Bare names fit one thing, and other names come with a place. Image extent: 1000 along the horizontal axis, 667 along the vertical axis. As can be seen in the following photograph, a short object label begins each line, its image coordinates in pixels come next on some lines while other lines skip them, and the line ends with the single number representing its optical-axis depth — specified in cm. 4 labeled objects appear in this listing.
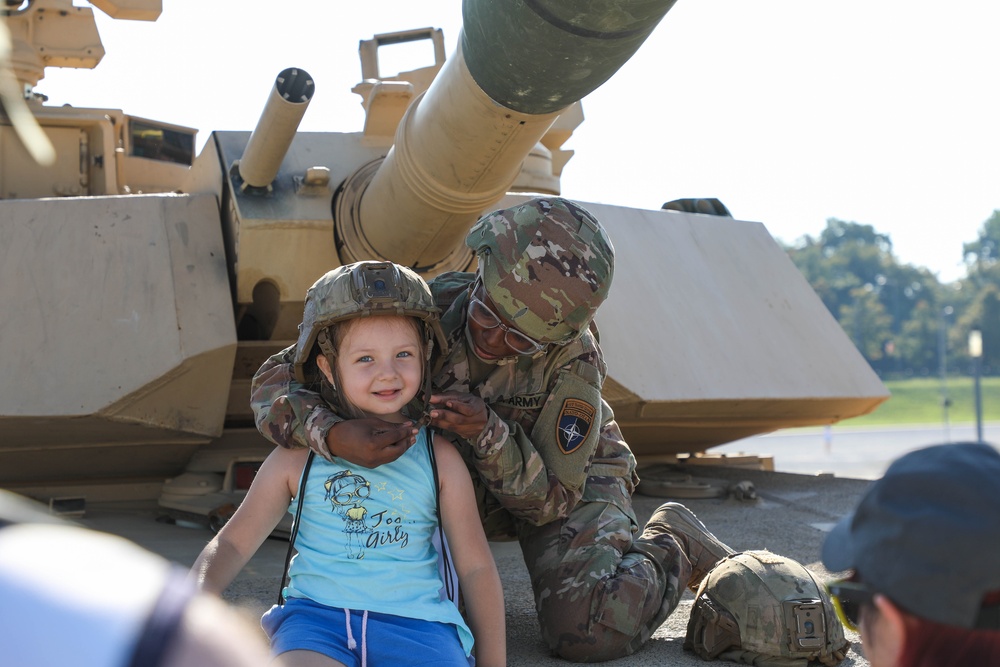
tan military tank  395
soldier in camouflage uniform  297
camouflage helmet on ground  290
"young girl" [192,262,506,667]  248
